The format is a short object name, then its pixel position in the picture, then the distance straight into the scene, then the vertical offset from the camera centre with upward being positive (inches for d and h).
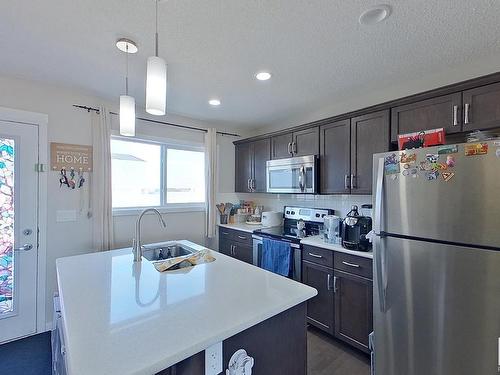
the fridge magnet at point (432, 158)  61.2 +7.5
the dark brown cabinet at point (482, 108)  66.6 +22.1
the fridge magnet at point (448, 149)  58.7 +9.2
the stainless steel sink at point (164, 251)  86.0 -22.0
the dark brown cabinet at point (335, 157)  101.2 +13.0
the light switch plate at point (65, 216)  103.6 -11.6
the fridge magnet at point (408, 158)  64.8 +7.9
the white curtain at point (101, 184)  109.6 +1.6
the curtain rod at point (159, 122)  108.7 +34.1
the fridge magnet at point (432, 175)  61.0 +3.3
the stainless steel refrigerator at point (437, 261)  54.3 -17.5
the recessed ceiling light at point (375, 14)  55.5 +39.6
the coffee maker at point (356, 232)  87.9 -15.6
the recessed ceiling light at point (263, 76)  87.7 +39.8
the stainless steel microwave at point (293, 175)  113.2 +6.4
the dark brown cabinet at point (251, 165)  140.9 +13.7
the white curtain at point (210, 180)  143.9 +4.6
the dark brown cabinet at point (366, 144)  89.7 +16.3
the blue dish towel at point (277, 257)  108.0 -30.4
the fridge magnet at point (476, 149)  54.5 +8.7
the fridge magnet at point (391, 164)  68.5 +6.6
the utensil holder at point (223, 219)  153.7 -18.9
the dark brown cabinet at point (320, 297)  94.3 -41.2
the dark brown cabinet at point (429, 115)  73.5 +22.9
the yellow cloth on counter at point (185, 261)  66.2 -20.4
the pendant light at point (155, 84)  48.9 +20.3
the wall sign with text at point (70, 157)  102.1 +12.9
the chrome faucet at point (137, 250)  72.2 -17.9
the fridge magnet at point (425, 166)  62.2 +5.6
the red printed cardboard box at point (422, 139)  72.3 +14.7
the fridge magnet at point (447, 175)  58.8 +3.1
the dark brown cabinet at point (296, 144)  114.8 +21.7
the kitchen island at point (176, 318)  33.0 -21.1
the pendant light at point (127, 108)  70.1 +22.3
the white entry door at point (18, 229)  93.0 -15.4
